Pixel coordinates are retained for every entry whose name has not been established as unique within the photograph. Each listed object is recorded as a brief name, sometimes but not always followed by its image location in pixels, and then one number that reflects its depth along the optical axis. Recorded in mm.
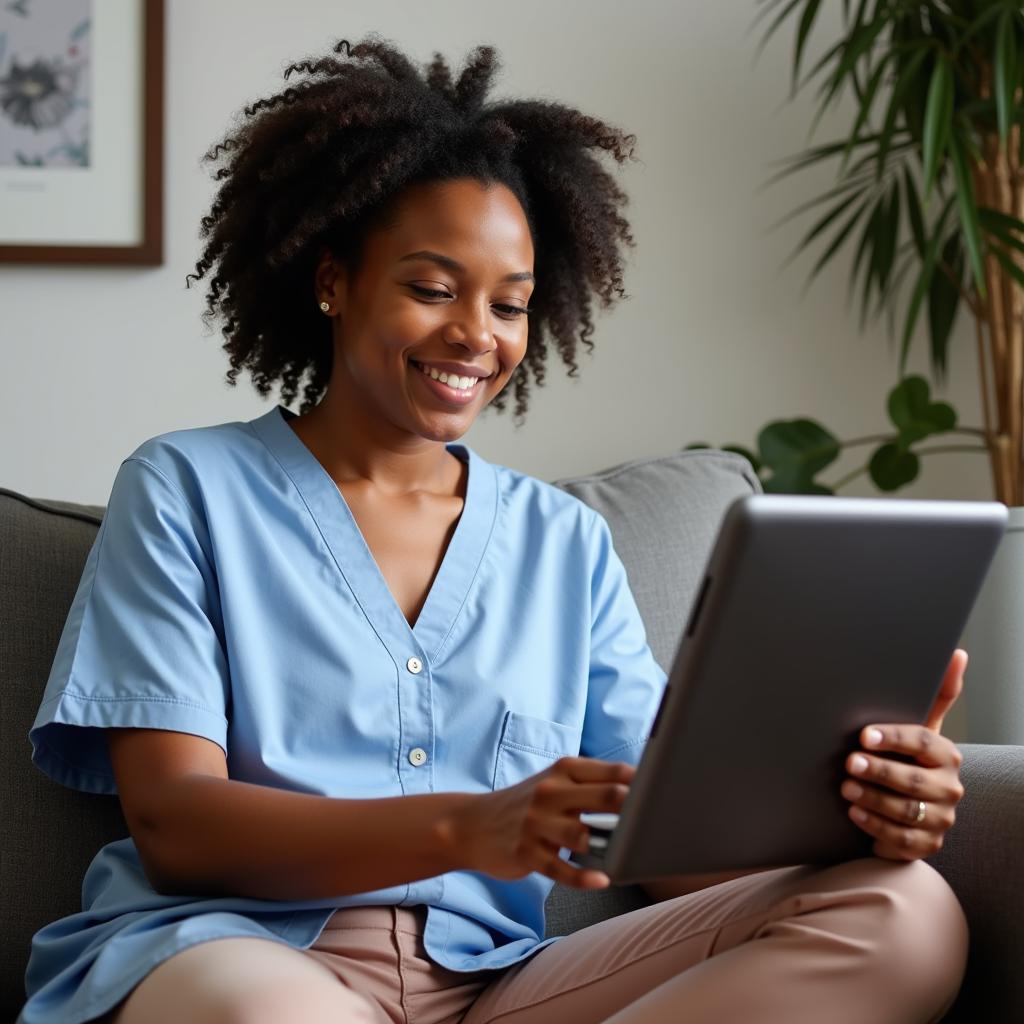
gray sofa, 1115
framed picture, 2123
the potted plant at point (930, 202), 1955
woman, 959
